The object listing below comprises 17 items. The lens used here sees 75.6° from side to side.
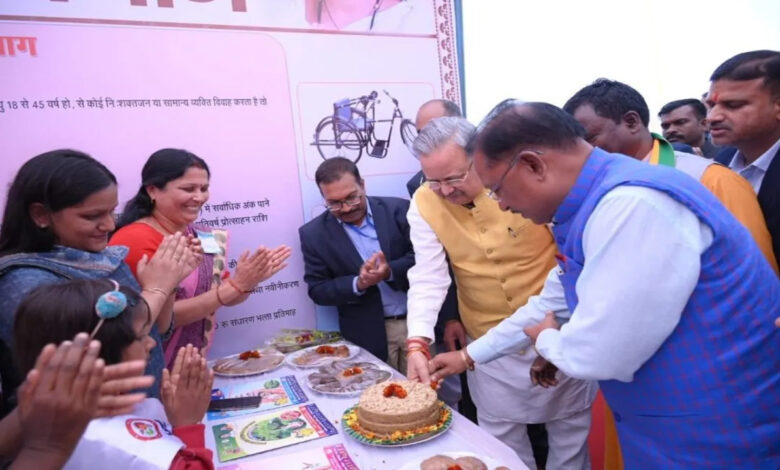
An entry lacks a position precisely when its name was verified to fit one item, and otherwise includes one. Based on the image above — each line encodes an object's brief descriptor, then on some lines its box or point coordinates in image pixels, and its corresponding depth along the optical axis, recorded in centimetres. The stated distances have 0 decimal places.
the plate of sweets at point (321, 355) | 245
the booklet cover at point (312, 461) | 149
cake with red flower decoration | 159
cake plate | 155
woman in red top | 227
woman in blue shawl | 150
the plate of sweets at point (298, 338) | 272
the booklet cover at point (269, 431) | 163
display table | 150
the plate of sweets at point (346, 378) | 205
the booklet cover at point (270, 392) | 196
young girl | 112
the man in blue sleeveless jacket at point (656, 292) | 112
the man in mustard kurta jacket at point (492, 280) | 210
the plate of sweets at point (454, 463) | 138
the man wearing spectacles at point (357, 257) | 276
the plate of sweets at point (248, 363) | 238
